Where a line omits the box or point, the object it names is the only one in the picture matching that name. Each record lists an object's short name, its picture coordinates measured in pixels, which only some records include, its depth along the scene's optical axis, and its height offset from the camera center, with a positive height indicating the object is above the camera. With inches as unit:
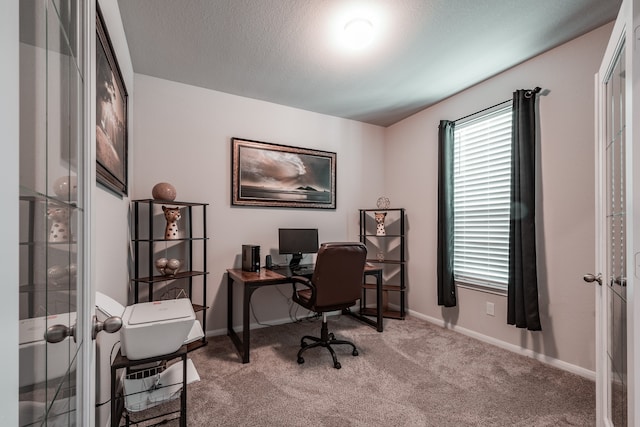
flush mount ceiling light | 81.4 +52.3
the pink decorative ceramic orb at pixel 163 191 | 102.3 +8.1
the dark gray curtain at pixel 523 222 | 96.3 -2.4
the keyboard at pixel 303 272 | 113.4 -22.6
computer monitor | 131.6 -12.4
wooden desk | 99.6 -27.4
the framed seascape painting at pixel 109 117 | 59.8 +23.5
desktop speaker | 116.4 -17.2
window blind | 110.1 +6.6
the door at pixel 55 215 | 19.5 +0.0
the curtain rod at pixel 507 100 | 97.7 +40.8
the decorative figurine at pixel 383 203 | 154.6 +6.1
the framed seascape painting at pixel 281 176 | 129.0 +18.1
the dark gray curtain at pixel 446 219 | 125.2 -1.8
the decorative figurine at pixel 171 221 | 106.4 -2.3
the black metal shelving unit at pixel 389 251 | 146.9 -19.1
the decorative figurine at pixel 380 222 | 150.7 -4.0
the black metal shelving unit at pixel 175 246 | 101.4 -13.0
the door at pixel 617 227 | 41.7 -2.1
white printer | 54.1 -21.0
